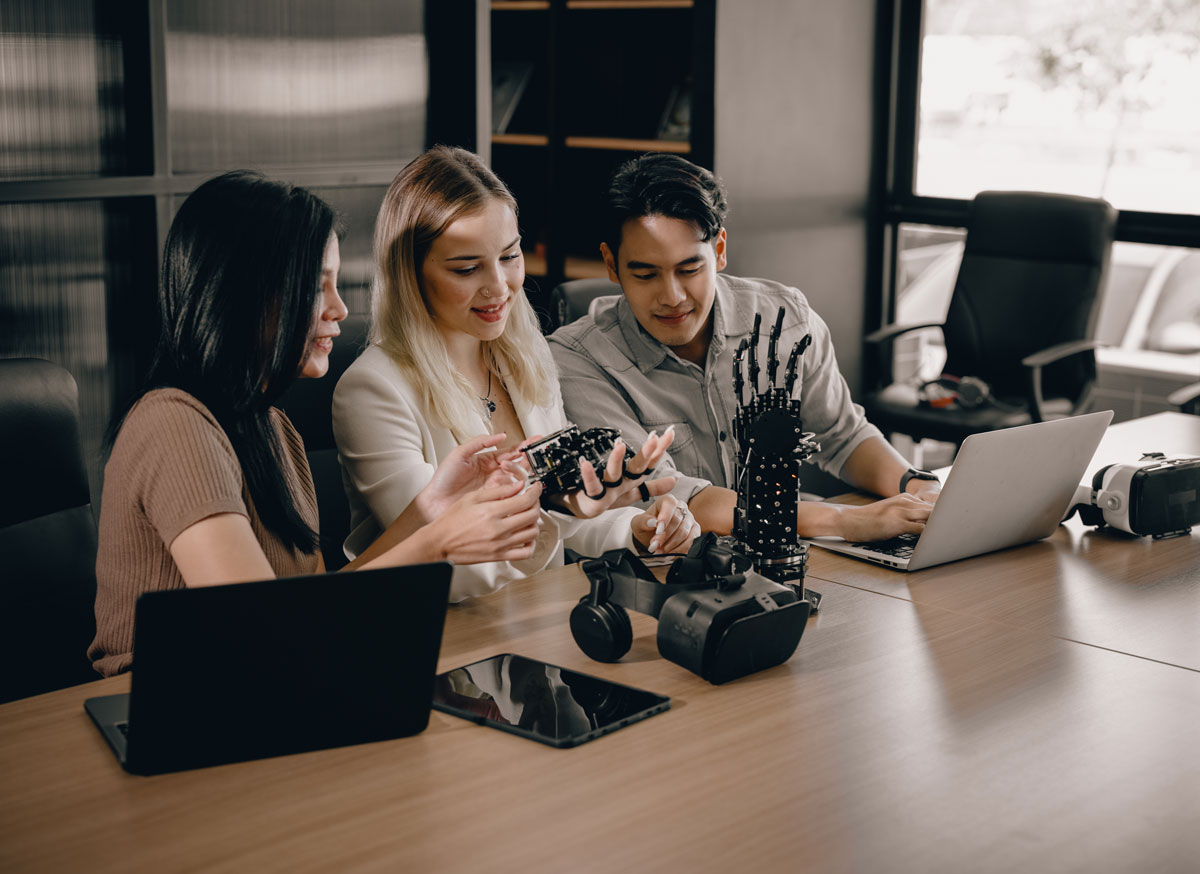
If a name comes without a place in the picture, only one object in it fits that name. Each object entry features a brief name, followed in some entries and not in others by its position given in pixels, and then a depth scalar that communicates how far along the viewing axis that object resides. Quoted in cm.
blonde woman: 188
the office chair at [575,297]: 262
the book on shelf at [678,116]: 449
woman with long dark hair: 143
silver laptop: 177
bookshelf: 447
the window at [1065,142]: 402
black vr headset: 141
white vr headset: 196
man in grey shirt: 223
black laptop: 114
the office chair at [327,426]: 208
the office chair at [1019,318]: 376
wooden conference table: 107
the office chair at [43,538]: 158
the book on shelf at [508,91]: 480
